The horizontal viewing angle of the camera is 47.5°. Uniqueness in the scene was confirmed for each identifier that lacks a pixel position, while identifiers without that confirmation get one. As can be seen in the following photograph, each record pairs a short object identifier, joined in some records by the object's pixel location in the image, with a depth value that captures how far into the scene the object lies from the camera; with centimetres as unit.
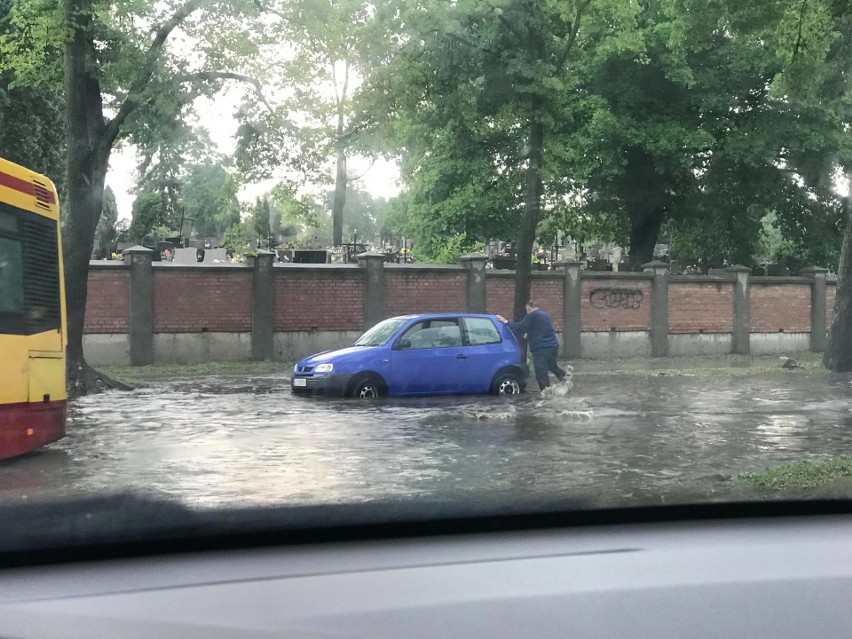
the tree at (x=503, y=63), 1853
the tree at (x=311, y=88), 1711
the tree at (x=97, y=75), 1557
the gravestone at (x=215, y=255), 2780
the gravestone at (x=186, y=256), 2678
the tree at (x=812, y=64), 1384
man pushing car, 1627
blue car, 1463
